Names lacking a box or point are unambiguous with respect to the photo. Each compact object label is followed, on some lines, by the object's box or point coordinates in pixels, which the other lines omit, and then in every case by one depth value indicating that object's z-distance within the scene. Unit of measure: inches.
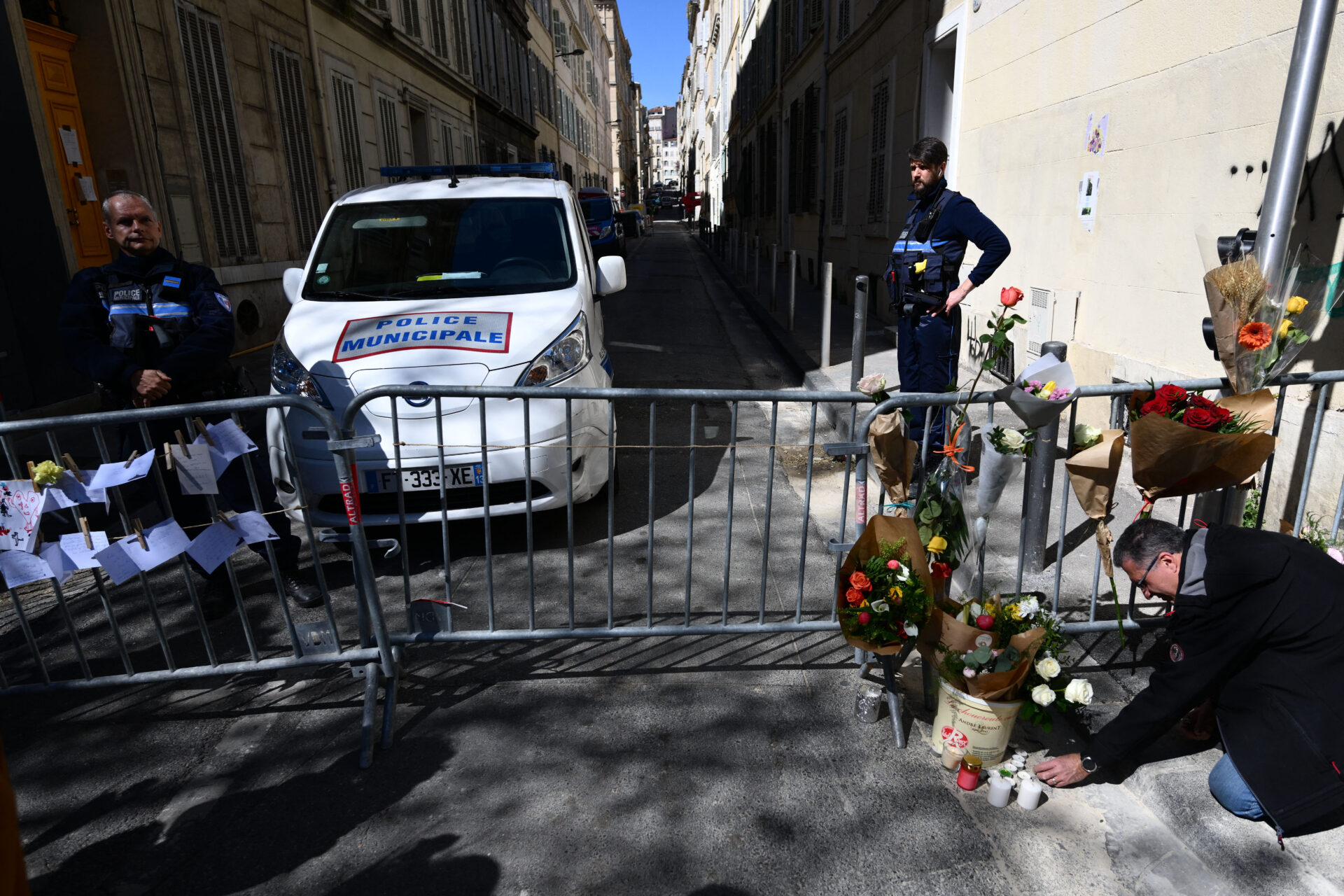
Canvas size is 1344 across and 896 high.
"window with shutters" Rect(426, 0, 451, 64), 749.6
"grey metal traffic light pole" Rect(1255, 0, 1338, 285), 133.3
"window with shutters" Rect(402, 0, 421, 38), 668.7
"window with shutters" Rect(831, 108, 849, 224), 553.3
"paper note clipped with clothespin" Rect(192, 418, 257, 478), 112.7
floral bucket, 100.9
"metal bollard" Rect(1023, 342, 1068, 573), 138.8
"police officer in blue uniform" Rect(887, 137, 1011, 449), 186.4
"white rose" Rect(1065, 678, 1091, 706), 97.6
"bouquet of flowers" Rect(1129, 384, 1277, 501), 96.3
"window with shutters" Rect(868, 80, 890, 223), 452.4
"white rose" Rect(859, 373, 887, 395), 109.0
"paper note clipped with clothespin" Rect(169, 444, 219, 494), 109.1
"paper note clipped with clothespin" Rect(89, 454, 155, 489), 106.4
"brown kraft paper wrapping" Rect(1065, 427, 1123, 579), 102.5
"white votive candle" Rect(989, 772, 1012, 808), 97.4
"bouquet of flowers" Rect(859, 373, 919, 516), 109.0
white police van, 152.3
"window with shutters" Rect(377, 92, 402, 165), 621.0
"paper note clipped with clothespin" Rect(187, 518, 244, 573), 112.0
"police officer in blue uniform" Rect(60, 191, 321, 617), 137.9
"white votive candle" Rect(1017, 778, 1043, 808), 97.7
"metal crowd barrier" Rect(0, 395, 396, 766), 110.0
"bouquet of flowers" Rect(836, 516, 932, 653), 103.5
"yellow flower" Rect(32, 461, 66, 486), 104.4
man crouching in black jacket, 88.6
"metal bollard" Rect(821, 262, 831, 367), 318.7
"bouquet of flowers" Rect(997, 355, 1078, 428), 100.0
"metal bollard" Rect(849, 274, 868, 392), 239.6
